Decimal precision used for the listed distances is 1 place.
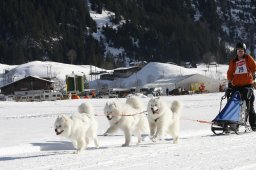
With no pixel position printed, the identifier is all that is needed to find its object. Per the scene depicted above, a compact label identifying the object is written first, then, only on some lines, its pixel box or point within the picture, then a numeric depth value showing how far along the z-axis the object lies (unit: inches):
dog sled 461.8
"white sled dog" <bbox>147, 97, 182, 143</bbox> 424.2
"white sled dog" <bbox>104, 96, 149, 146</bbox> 419.4
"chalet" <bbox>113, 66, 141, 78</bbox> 5829.1
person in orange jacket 484.6
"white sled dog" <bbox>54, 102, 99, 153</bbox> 368.1
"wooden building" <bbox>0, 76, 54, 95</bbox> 4579.0
